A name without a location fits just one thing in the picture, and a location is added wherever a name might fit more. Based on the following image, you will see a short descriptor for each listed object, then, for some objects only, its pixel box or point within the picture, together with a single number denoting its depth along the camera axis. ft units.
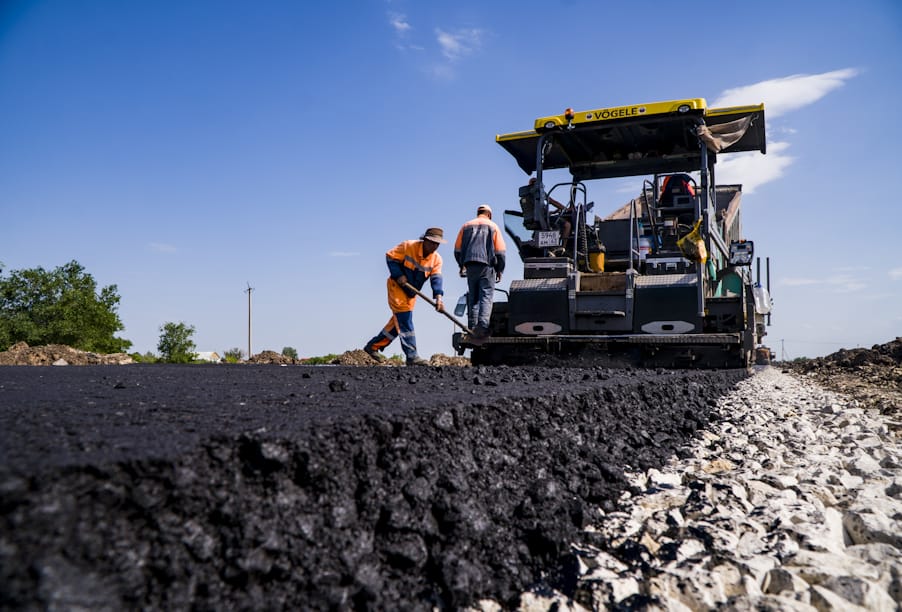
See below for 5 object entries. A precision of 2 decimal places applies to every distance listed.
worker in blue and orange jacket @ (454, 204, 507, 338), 25.31
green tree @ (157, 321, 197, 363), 125.29
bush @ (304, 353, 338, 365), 45.39
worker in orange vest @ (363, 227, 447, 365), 26.55
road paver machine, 22.80
